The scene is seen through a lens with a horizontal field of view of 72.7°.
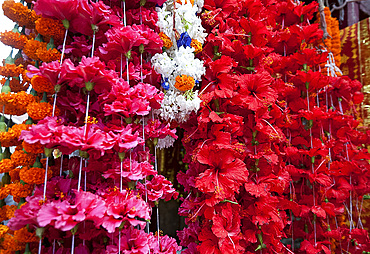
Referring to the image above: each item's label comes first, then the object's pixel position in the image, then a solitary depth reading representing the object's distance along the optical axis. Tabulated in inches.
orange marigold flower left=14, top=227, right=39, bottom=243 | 22.7
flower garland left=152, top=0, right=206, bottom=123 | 29.7
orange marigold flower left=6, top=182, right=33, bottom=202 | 24.5
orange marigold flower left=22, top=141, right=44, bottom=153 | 23.7
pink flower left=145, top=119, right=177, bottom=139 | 28.5
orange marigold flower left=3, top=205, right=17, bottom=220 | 25.2
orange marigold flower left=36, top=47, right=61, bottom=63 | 25.7
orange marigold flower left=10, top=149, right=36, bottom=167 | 25.3
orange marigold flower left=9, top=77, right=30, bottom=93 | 28.0
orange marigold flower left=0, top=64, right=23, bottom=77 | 27.1
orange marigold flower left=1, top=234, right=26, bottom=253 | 23.9
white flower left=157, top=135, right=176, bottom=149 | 33.7
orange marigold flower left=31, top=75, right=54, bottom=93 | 24.3
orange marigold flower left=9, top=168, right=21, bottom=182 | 25.7
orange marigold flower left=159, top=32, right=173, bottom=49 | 31.2
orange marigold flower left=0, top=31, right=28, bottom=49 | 26.8
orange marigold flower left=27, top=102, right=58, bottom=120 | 24.2
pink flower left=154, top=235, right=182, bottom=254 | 27.4
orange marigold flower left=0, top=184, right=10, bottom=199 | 25.0
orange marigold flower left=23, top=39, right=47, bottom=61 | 26.3
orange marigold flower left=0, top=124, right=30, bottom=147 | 25.5
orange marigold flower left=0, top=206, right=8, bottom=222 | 25.6
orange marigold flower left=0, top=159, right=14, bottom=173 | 25.5
